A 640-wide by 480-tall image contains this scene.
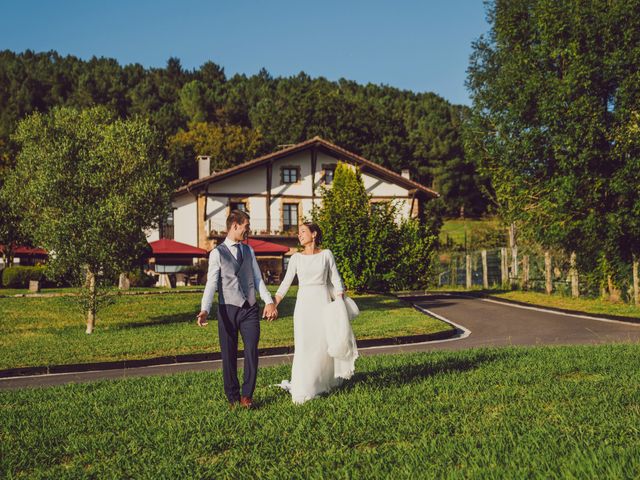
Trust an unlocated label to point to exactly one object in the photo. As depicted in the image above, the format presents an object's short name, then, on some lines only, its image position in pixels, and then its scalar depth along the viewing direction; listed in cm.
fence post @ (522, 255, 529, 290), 3028
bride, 721
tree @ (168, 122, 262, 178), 6775
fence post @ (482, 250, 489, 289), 3481
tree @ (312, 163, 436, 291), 2741
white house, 4694
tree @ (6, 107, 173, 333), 1719
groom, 690
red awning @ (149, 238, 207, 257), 3706
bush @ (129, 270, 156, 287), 3750
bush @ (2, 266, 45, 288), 3609
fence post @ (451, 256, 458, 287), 4081
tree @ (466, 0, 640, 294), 2058
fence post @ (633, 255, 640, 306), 2081
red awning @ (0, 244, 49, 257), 4306
